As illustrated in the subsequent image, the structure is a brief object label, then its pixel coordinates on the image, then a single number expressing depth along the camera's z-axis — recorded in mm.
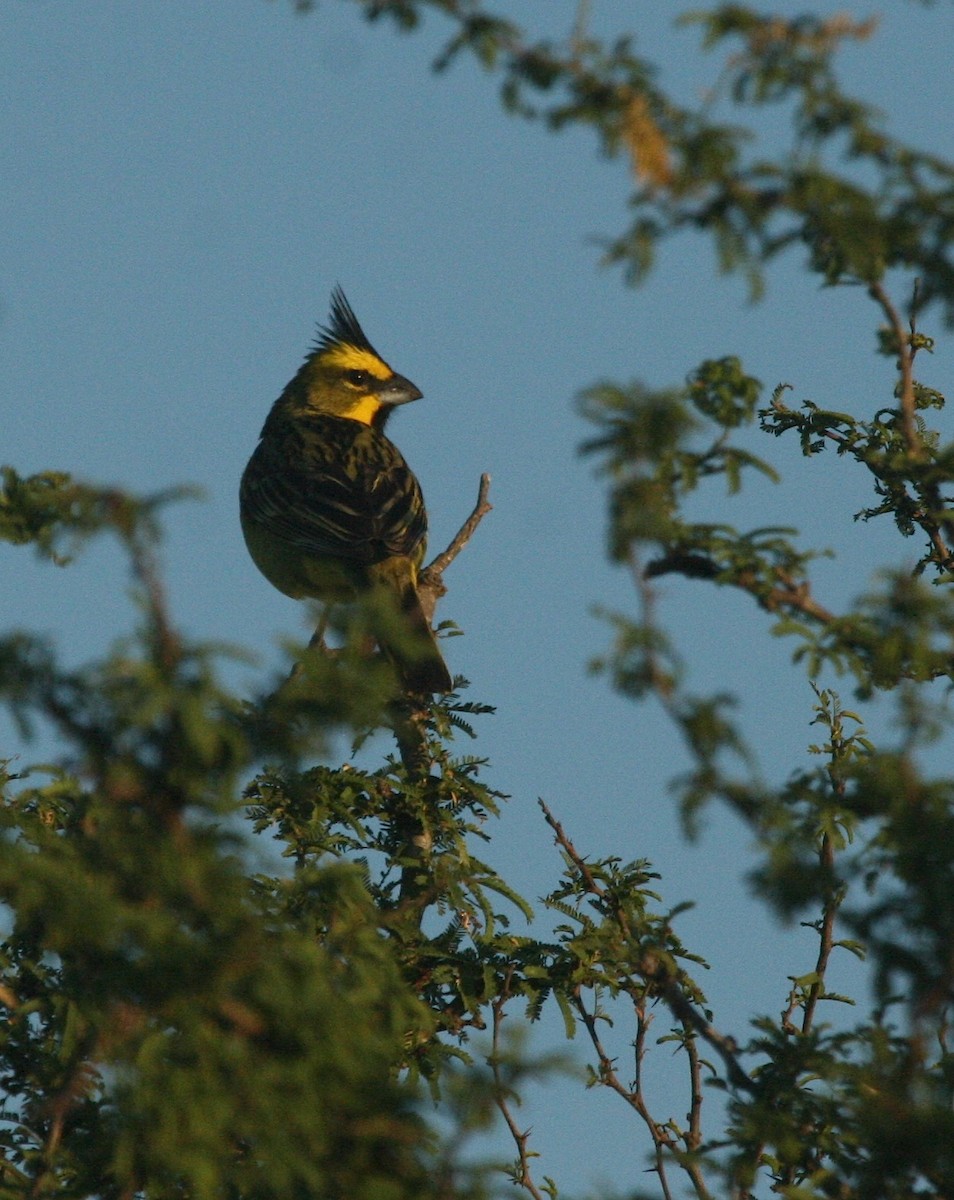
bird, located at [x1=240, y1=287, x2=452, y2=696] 16719
